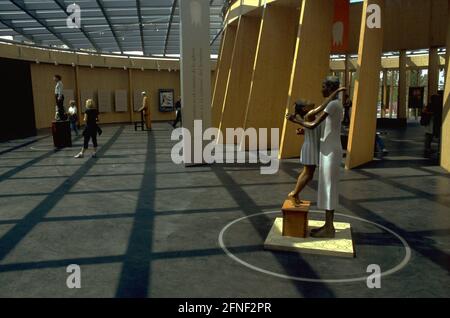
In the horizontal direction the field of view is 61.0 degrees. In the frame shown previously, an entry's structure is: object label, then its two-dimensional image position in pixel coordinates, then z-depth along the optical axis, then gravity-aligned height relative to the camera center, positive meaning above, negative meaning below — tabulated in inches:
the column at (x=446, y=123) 434.3 -24.5
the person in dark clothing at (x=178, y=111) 1002.1 -18.0
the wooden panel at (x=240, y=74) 692.7 +53.1
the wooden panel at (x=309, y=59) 506.0 +58.2
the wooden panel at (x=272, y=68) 595.8 +55.2
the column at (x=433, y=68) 976.3 +86.2
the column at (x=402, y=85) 1056.0 +46.6
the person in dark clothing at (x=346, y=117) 1065.0 -41.1
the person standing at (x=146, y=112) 902.9 -19.0
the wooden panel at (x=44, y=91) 935.8 +35.6
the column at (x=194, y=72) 462.0 +39.4
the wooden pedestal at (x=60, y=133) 638.5 -46.2
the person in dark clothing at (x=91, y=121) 510.6 -21.7
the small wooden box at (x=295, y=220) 220.7 -68.1
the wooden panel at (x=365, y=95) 439.2 +8.4
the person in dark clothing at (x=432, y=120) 503.6 -25.0
